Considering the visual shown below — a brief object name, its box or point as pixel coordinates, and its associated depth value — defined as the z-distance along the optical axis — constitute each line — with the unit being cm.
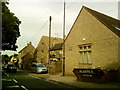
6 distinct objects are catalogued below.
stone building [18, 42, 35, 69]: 3283
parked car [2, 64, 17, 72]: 2240
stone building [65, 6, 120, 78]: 973
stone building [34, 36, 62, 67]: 2704
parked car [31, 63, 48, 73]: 1805
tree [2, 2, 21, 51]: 1667
